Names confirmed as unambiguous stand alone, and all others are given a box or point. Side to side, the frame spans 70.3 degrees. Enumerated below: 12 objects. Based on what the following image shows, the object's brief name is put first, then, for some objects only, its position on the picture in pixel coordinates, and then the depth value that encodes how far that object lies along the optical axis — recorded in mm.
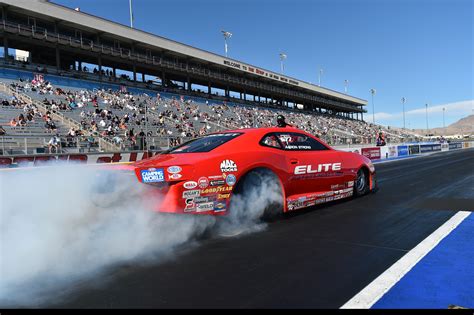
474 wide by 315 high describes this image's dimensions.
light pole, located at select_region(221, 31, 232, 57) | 46938
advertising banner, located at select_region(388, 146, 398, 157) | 24625
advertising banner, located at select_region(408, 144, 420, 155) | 27469
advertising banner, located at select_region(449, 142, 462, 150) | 38203
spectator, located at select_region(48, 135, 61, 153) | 13008
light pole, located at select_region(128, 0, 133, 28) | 35503
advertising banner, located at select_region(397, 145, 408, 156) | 26091
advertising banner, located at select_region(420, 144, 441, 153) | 29559
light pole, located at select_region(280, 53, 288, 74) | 59331
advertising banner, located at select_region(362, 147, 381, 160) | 21641
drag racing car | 3692
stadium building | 25355
